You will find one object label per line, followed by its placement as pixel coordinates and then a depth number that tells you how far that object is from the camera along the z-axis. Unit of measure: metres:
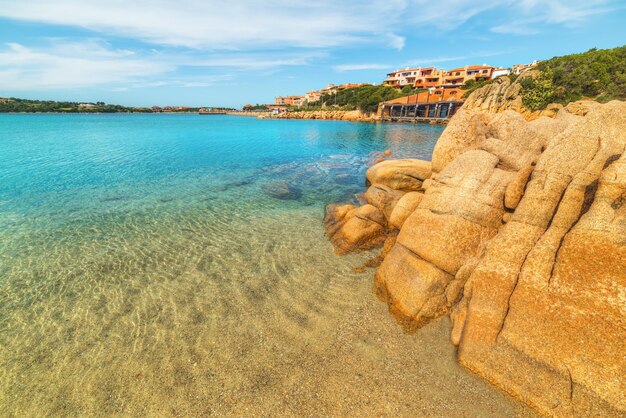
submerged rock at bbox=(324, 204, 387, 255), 11.05
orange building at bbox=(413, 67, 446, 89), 116.62
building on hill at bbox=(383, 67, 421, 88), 127.01
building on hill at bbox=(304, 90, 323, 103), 183.70
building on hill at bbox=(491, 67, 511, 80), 101.88
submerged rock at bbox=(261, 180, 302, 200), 17.94
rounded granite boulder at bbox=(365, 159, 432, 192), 15.88
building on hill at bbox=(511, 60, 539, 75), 106.69
